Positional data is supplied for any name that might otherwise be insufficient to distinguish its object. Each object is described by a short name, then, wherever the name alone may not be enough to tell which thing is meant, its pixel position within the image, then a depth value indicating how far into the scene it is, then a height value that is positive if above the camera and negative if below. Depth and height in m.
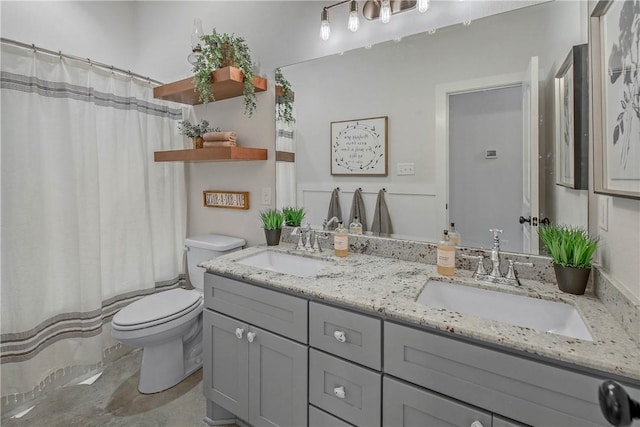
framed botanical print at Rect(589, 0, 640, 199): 0.83 +0.30
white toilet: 1.73 -0.66
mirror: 1.28 +0.42
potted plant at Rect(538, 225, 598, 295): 1.08 -0.19
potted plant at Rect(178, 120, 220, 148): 2.23 +0.56
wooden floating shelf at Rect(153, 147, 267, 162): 1.90 +0.36
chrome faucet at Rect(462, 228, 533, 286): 1.22 -0.27
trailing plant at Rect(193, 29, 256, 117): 1.89 +0.92
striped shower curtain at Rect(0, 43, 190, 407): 1.72 +0.01
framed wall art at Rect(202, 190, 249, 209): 2.20 +0.07
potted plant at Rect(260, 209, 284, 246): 1.92 -0.12
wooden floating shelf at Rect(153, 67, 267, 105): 1.86 +0.81
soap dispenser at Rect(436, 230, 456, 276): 1.31 -0.23
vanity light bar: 1.54 +1.01
